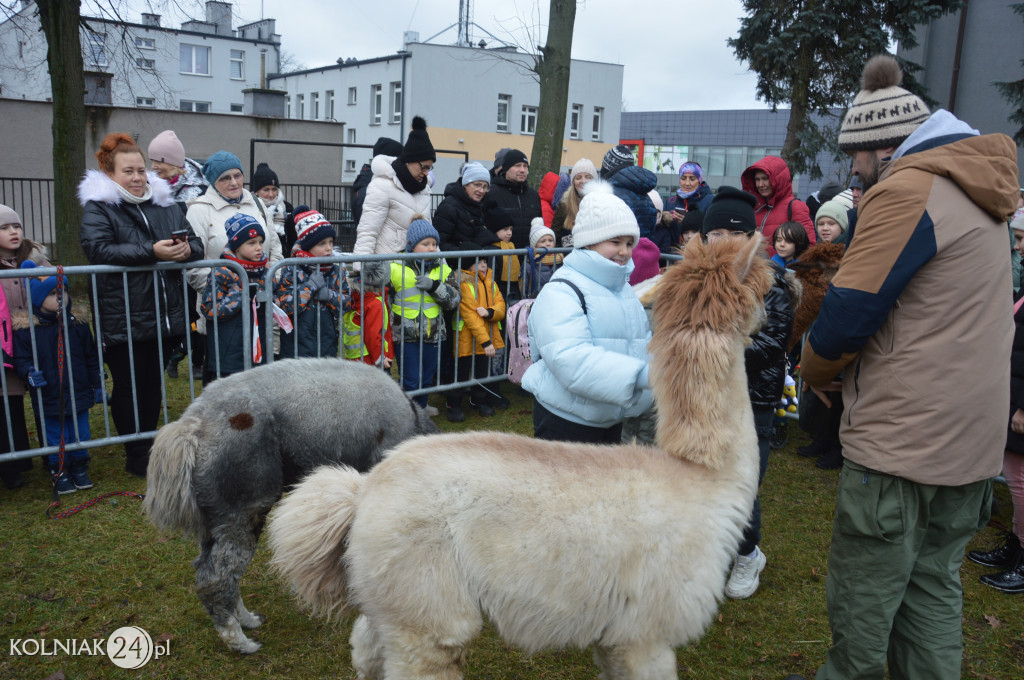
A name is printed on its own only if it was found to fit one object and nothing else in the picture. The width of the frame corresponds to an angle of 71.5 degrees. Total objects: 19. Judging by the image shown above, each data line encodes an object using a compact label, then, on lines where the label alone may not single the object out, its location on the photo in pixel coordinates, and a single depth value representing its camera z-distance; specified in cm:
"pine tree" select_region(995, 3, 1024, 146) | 1448
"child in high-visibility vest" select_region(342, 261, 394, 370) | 601
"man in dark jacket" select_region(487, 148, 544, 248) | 822
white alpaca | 210
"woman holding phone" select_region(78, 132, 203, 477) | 494
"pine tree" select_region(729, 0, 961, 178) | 1638
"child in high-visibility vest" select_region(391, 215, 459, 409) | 622
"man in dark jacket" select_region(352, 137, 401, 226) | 851
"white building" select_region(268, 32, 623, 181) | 3925
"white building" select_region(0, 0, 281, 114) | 5131
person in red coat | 706
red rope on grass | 463
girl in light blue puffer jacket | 279
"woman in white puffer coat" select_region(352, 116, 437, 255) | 690
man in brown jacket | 239
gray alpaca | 312
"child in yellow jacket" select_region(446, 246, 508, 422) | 668
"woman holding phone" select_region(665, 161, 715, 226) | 909
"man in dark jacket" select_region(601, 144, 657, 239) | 626
